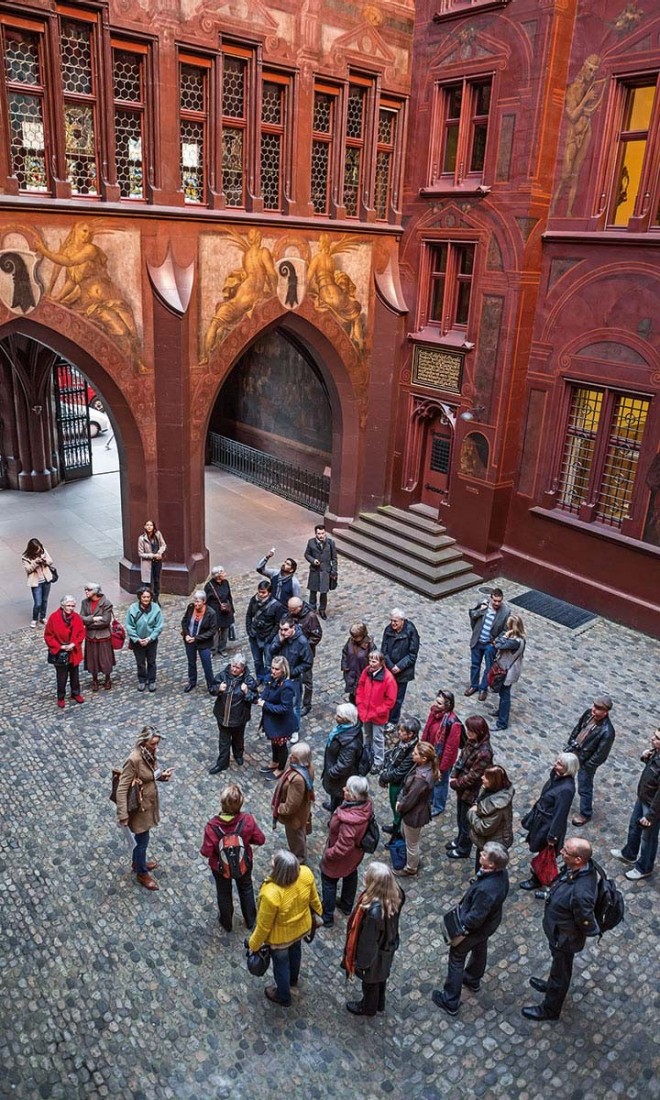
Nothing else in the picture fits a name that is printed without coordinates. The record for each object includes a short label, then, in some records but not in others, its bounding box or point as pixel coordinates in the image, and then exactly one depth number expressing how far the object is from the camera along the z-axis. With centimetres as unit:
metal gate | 1973
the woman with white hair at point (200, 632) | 1062
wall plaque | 1558
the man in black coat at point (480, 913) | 601
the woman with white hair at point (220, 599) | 1121
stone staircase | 1523
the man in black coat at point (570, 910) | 603
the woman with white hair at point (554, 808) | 735
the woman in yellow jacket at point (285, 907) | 584
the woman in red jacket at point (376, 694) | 913
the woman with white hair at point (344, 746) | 773
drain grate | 1420
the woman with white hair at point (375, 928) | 577
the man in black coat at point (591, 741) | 827
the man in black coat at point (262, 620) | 1059
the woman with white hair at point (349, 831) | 675
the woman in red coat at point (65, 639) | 1023
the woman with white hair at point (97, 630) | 1064
